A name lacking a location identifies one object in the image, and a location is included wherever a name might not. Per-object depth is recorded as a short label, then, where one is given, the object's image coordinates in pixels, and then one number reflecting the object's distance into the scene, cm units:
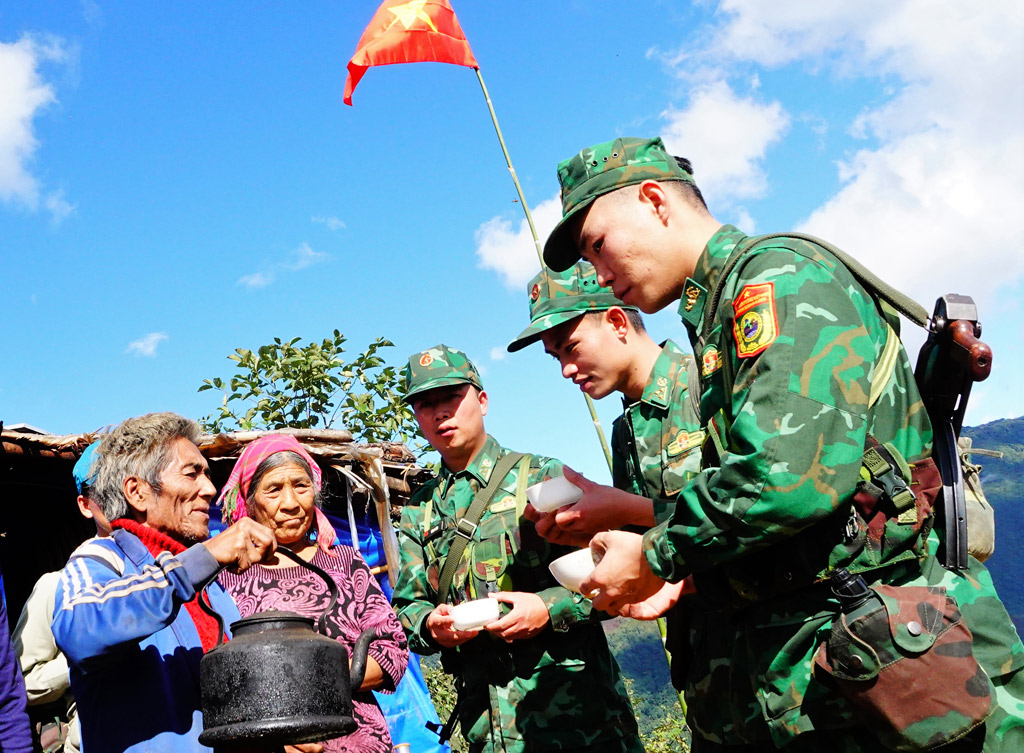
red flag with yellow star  671
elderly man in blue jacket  259
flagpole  494
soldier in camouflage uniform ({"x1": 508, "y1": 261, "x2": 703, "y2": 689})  273
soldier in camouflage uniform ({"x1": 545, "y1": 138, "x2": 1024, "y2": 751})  173
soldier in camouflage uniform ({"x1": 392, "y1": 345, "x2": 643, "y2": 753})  339
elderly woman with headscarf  358
